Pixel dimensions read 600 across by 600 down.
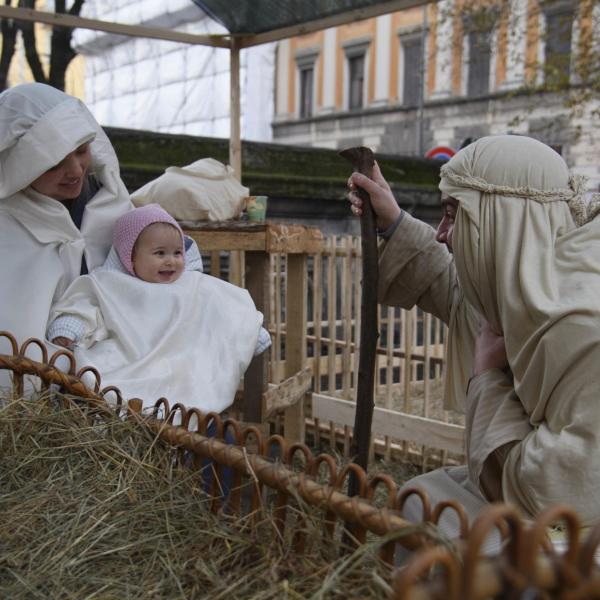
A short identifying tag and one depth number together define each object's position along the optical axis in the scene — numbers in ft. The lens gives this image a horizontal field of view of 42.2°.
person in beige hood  5.03
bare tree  27.37
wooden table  10.74
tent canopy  13.04
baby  7.63
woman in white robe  7.67
